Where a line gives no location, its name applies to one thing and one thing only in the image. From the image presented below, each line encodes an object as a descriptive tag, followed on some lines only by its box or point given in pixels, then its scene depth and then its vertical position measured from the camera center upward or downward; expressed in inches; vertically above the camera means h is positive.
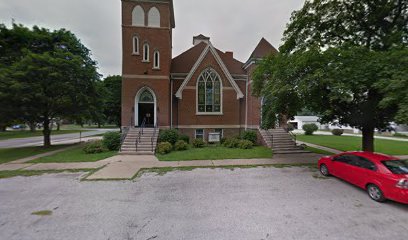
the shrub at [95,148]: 509.6 -82.0
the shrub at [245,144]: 563.0 -75.9
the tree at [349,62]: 289.3 +107.1
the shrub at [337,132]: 1186.0 -73.8
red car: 200.4 -69.1
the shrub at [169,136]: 562.6 -50.2
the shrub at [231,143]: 584.4 -74.6
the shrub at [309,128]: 1223.5 -49.2
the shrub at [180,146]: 539.5 -78.5
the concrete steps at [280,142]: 520.7 -67.5
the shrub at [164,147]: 497.7 -79.1
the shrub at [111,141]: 545.4 -65.6
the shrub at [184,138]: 595.9 -59.4
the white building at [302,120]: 2167.8 +6.8
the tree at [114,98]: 1662.9 +218.2
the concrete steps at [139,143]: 493.4 -68.9
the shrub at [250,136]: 621.2 -54.2
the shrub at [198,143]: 588.1 -75.7
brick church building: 622.2 +139.6
